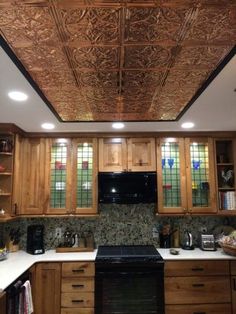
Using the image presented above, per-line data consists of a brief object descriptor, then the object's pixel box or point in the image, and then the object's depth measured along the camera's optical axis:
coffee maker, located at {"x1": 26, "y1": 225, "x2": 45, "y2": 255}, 3.47
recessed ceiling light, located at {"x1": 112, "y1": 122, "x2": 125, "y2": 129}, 3.15
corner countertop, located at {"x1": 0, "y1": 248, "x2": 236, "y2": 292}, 2.83
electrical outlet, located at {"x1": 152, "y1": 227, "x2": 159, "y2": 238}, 3.83
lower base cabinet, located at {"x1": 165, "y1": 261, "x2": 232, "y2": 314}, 3.12
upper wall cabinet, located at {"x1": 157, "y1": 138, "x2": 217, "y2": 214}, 3.59
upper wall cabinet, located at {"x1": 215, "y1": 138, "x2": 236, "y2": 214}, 3.61
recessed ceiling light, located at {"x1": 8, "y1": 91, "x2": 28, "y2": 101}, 2.18
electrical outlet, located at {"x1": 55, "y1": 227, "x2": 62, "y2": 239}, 3.79
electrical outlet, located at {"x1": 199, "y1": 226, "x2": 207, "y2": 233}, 3.83
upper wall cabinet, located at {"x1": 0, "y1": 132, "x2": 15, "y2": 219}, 3.26
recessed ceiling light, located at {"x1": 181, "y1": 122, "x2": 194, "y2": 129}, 3.23
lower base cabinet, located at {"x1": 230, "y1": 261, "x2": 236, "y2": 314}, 3.12
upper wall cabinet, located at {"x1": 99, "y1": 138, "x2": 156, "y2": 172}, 3.62
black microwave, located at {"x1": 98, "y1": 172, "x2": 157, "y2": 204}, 3.44
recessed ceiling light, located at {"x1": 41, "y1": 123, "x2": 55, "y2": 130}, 3.22
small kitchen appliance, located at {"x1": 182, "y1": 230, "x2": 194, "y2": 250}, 3.64
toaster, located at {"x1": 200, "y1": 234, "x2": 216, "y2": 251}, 3.58
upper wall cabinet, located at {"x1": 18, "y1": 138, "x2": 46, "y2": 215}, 3.54
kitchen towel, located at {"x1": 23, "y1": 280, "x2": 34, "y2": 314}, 2.69
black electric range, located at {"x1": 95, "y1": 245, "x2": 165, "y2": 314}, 3.11
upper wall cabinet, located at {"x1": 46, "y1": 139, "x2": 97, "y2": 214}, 3.56
